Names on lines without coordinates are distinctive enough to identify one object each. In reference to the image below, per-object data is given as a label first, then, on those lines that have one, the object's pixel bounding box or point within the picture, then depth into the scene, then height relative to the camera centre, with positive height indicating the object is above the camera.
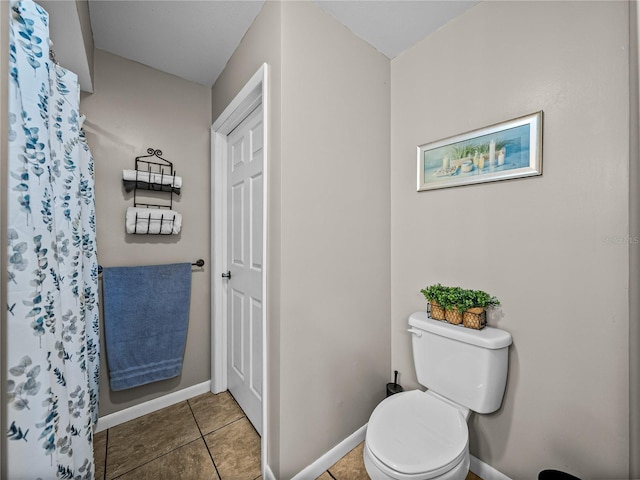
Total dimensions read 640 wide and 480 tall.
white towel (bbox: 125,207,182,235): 1.67 +0.11
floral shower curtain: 0.63 -0.09
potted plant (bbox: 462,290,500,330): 1.24 -0.32
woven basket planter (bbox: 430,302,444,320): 1.37 -0.38
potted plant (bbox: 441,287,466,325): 1.29 -0.32
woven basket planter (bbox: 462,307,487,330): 1.24 -0.37
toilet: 0.96 -0.77
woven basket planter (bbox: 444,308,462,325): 1.29 -0.38
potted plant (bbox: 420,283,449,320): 1.36 -0.31
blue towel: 1.67 -0.54
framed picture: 1.16 +0.40
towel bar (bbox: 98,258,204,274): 1.97 -0.18
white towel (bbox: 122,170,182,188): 1.64 +0.39
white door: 1.62 -0.16
